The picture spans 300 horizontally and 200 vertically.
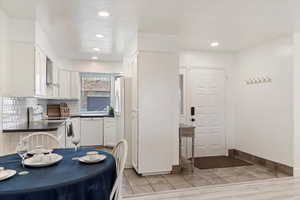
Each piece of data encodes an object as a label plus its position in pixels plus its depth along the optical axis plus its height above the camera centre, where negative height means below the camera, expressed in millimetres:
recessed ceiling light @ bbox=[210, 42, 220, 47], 4539 +1237
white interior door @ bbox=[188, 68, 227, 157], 5125 -177
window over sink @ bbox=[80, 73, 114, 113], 6668 +318
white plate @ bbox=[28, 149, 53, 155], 2135 -510
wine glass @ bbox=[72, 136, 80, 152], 2221 -419
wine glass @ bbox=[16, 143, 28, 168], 1839 -433
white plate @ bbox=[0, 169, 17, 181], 1495 -531
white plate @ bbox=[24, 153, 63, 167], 1775 -520
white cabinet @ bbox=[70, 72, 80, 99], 6289 +481
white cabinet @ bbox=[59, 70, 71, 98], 6051 +506
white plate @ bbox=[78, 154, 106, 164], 1855 -521
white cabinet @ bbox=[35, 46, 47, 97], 3389 +488
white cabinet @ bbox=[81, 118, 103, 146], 6195 -886
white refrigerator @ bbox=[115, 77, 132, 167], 4324 -161
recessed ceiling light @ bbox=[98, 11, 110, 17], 2920 +1223
